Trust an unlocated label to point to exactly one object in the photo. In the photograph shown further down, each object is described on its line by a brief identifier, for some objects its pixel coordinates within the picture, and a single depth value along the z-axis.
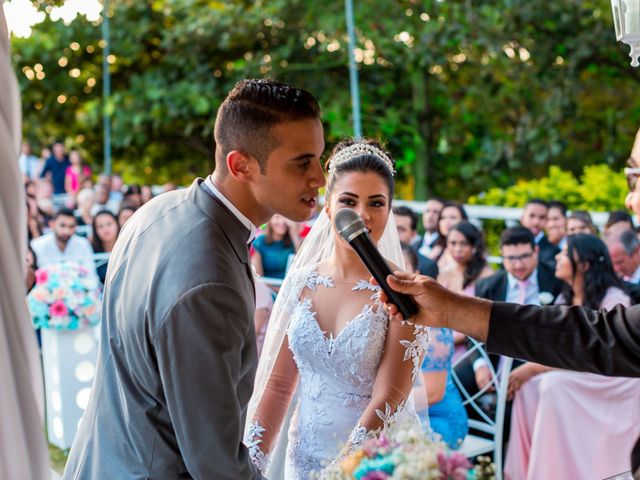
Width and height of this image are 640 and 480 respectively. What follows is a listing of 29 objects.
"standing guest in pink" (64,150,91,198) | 17.14
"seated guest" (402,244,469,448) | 4.39
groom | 1.99
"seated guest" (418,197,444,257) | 9.15
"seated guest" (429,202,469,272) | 8.44
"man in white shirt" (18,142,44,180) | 17.27
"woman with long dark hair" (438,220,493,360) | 7.49
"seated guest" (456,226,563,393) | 6.90
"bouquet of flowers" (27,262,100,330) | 6.70
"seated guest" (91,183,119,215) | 15.26
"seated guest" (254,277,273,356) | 5.87
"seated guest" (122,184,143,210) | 13.13
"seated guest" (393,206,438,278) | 6.68
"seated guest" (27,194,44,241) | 11.01
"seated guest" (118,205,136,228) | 10.53
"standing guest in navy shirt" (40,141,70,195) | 17.64
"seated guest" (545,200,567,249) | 8.50
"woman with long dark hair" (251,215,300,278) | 8.64
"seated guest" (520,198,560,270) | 8.46
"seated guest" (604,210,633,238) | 7.32
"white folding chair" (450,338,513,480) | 4.56
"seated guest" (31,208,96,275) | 9.65
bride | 3.31
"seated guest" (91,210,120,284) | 9.83
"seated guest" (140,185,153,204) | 14.42
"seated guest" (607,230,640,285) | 6.83
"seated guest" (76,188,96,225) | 13.39
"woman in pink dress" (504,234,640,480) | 4.55
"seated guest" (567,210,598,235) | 7.81
